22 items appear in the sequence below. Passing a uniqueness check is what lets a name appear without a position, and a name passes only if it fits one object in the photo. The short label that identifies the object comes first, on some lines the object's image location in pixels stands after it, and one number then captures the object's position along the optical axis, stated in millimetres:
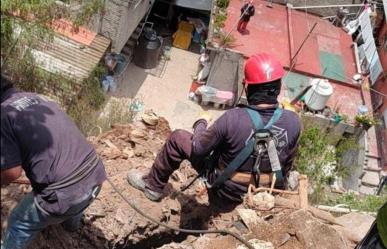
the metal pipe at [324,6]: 16297
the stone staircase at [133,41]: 14438
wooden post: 5566
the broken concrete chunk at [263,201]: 5273
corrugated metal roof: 10227
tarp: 15719
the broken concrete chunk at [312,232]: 4984
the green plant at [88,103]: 8435
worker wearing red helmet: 4809
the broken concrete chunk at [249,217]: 5164
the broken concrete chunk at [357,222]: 6062
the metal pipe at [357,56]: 14781
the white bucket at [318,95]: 12344
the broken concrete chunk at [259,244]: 4840
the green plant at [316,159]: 9031
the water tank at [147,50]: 14836
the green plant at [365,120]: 12570
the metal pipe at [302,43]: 13994
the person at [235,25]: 14066
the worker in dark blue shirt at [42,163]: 3361
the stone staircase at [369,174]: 12912
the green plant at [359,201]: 8513
